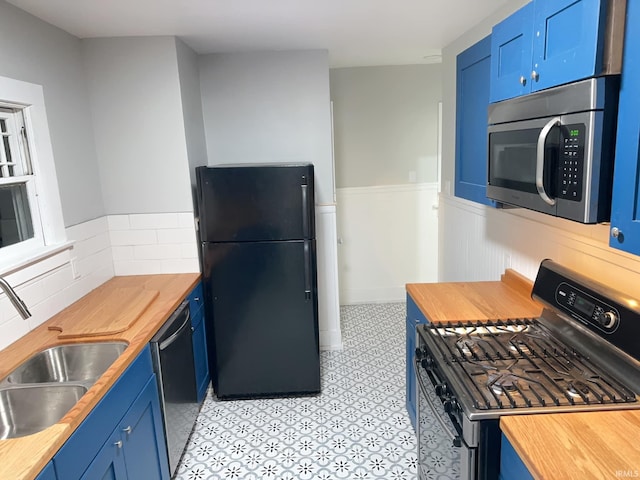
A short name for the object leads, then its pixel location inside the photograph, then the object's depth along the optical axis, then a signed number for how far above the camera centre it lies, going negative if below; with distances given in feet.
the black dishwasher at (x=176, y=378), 7.00 -3.64
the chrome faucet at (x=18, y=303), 4.89 -1.44
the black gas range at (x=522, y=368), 4.18 -2.36
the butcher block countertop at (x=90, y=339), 3.92 -2.42
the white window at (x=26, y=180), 6.82 -0.14
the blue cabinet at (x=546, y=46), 3.87 +1.02
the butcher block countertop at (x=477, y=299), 6.48 -2.36
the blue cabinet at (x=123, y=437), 4.51 -3.16
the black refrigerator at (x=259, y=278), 8.92 -2.42
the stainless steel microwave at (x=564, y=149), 3.91 -0.03
